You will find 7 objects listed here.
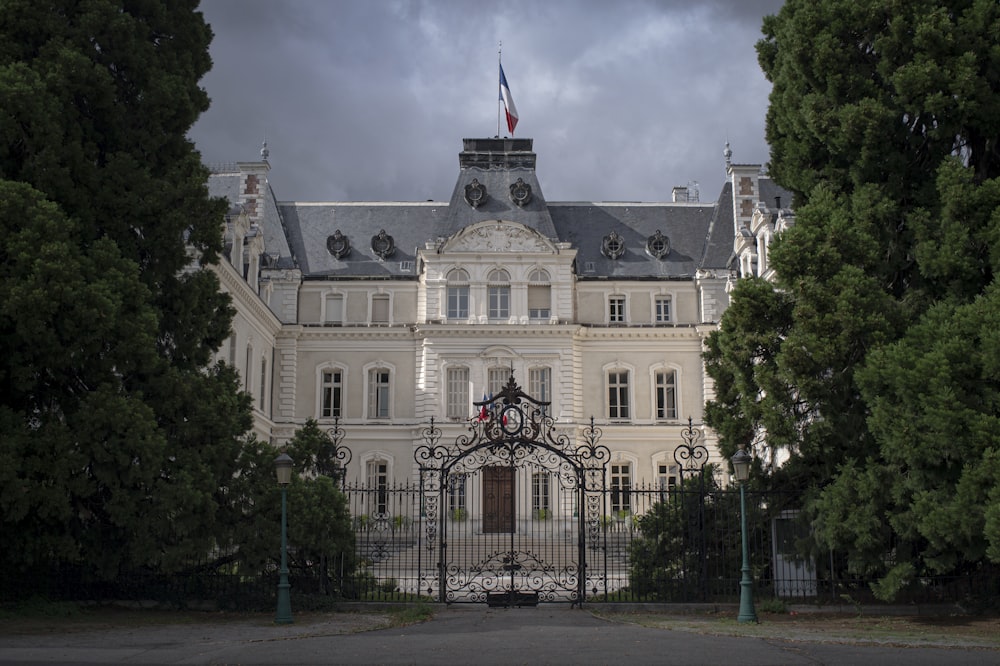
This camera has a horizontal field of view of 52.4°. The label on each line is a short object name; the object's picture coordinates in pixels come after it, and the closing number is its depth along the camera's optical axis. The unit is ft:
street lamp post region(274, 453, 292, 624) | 52.01
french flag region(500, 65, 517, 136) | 134.92
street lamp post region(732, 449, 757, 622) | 52.80
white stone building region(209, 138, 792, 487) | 127.13
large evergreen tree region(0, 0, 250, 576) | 49.67
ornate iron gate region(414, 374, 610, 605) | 60.85
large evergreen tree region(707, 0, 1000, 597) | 47.62
